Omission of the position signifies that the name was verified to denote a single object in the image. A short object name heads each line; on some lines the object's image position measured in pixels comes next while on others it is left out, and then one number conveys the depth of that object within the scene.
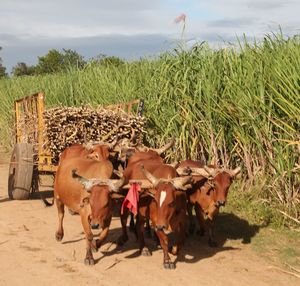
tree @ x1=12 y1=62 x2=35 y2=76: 38.98
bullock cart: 8.94
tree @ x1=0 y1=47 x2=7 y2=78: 45.81
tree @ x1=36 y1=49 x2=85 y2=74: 30.57
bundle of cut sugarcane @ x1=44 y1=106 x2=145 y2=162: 8.60
